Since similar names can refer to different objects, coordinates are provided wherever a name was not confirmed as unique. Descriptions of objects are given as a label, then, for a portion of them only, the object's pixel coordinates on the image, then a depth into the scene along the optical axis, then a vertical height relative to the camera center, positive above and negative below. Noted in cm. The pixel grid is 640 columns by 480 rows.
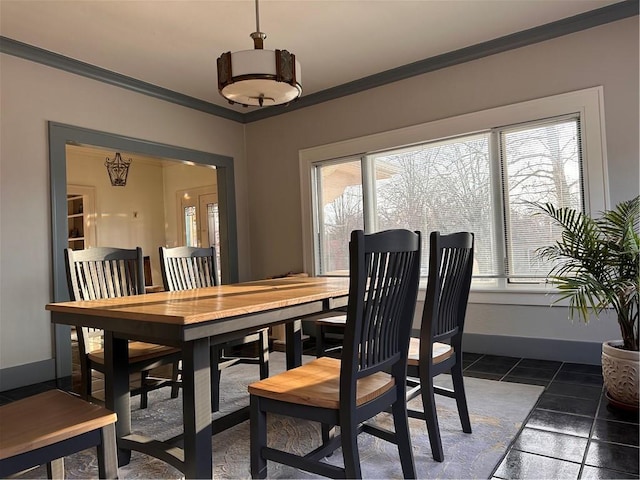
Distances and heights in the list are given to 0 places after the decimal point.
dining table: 146 -27
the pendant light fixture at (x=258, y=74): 218 +88
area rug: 187 -97
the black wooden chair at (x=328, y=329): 300 -65
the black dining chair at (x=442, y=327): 187 -40
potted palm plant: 238 -28
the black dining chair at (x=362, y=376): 145 -52
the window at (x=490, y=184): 340 +49
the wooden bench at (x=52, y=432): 115 -49
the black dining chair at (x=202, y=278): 264 -17
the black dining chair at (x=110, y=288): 221 -19
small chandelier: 562 +110
